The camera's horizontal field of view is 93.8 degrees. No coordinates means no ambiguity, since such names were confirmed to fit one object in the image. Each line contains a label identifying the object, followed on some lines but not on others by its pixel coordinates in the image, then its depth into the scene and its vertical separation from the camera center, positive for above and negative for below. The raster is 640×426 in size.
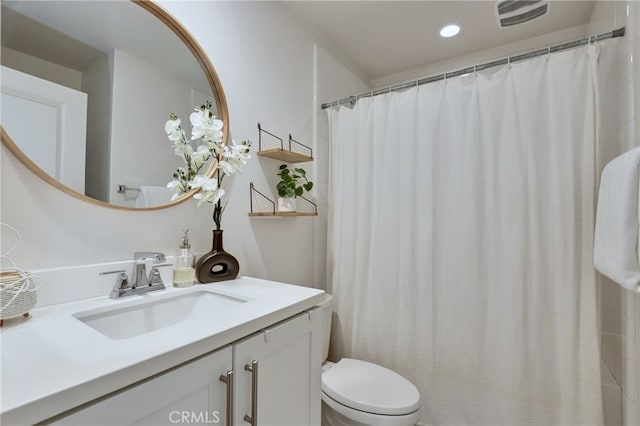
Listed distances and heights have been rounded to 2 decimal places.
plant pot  1.57 +0.08
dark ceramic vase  1.13 -0.18
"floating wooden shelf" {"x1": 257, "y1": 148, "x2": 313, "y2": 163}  1.50 +0.34
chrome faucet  0.92 -0.20
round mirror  0.84 +0.41
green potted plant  1.57 +0.16
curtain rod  1.29 +0.78
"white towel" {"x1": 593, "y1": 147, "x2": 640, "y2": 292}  0.94 -0.01
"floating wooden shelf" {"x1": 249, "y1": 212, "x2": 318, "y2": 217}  1.45 +0.02
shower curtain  1.34 -0.12
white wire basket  0.66 -0.17
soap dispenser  1.09 -0.18
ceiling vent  1.43 +1.04
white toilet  1.21 -0.77
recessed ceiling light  1.96 +1.27
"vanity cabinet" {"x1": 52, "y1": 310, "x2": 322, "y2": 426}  0.52 -0.37
